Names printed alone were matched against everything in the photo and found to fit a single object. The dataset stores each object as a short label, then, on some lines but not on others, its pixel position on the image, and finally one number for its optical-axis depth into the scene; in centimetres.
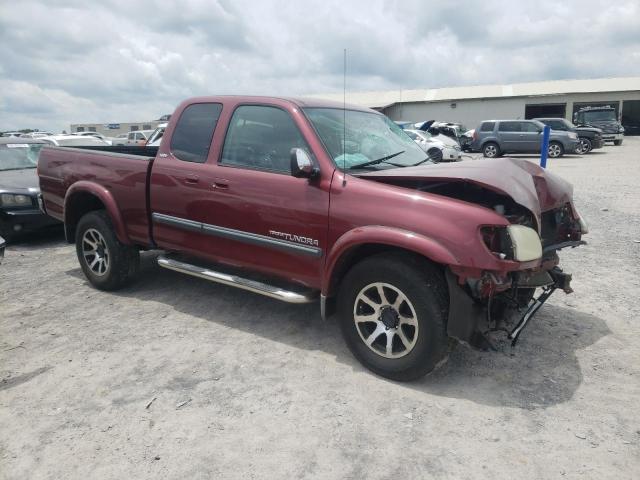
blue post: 877
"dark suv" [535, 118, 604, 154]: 2223
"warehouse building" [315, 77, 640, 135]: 3919
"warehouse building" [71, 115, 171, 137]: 5775
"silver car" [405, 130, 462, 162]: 1742
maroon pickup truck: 306
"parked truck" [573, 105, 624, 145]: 2633
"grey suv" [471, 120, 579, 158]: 2095
